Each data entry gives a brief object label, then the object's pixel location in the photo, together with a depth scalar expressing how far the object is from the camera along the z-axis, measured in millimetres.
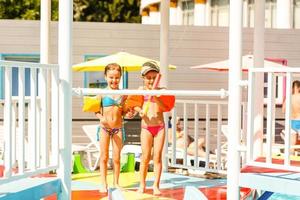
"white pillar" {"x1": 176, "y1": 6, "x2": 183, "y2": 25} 25109
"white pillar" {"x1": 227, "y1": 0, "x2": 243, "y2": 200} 5801
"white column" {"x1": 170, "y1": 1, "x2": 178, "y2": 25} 25341
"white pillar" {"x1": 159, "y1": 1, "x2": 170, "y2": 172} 8836
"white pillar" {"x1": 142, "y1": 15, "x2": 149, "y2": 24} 28908
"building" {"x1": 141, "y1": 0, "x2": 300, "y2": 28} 19625
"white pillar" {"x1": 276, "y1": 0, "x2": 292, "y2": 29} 19438
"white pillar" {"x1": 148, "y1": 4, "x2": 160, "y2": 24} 26875
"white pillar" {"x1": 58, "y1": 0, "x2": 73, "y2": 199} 5582
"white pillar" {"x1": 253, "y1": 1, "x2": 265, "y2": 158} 7262
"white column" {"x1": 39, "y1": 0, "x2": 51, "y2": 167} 5277
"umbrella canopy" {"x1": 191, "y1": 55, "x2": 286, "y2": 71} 12531
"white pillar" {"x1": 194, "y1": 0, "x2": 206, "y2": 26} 23094
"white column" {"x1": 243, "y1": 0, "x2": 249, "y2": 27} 20808
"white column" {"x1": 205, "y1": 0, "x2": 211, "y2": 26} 22953
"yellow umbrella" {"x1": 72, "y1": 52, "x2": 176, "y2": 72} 11211
